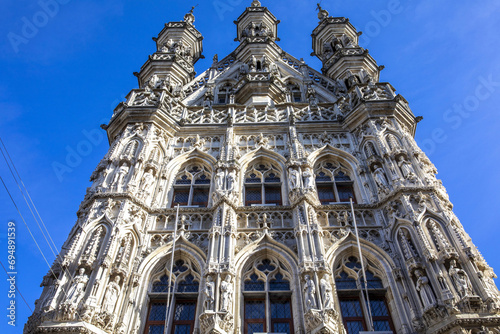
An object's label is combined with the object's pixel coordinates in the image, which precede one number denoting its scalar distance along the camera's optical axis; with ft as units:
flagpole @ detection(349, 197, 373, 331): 36.88
